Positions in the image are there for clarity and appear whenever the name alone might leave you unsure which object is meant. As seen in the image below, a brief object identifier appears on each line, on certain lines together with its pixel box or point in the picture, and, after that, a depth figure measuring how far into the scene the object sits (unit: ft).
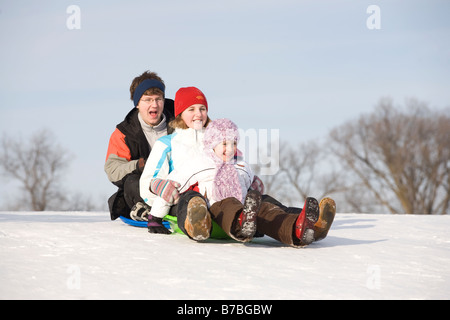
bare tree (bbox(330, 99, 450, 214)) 145.79
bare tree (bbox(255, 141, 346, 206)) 151.64
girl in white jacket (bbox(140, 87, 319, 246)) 21.86
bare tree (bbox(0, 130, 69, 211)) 137.93
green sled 24.39
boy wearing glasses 29.91
